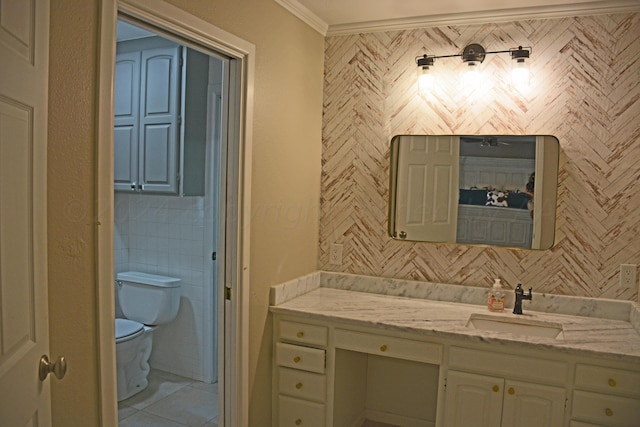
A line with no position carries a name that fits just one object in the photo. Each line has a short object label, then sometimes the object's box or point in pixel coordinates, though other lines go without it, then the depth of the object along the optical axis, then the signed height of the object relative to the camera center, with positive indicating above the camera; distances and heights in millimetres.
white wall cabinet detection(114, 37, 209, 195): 3348 +418
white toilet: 3238 -992
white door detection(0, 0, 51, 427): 1021 -83
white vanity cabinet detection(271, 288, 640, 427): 2080 -810
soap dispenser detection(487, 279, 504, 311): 2607 -554
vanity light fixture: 2588 +696
